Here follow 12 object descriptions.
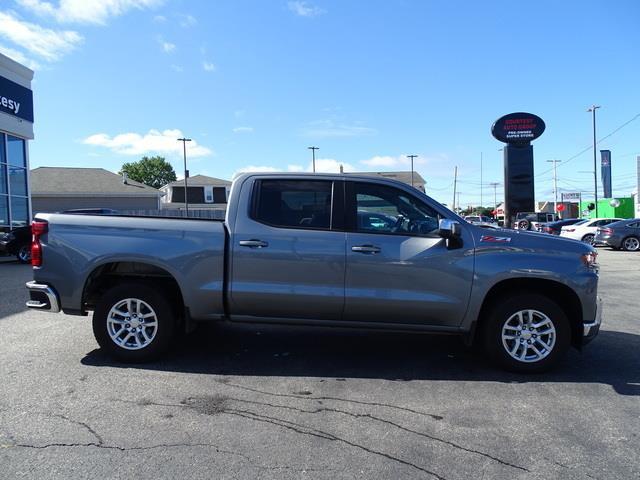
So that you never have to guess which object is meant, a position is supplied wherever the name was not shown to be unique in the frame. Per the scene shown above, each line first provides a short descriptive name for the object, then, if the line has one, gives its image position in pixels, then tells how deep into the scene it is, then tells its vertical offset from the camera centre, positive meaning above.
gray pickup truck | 4.91 -0.46
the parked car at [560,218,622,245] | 24.30 -0.56
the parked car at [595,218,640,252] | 21.66 -0.78
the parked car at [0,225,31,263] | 16.08 -0.41
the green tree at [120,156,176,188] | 88.69 +10.05
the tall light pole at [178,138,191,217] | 48.55 +6.56
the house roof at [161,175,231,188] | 53.03 +4.70
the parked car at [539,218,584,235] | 28.96 -0.43
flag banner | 68.00 +6.66
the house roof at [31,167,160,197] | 38.75 +3.67
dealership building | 21.48 +4.09
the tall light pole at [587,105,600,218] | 43.36 +4.85
